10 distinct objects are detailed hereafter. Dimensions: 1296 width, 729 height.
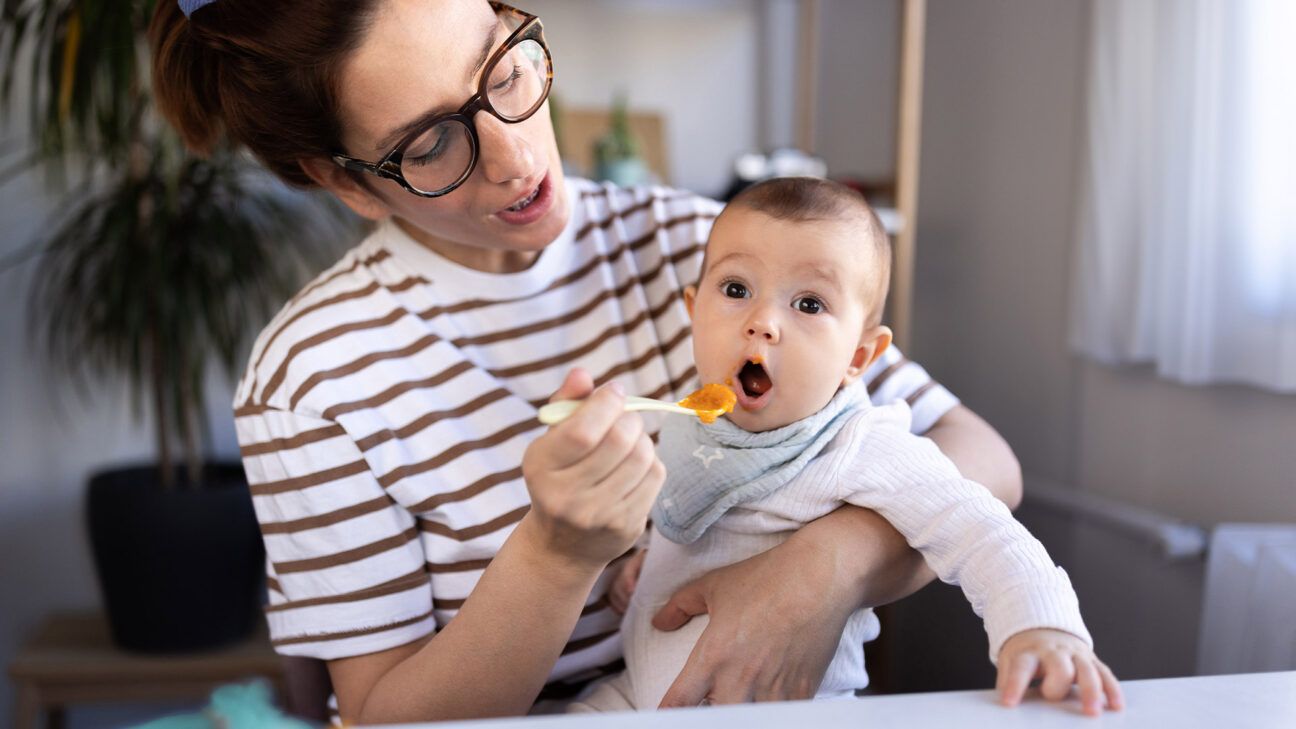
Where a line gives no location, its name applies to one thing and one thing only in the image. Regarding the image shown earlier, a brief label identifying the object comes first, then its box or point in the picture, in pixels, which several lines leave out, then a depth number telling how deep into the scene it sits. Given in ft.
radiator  4.15
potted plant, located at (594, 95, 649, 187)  8.28
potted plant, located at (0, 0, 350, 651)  7.13
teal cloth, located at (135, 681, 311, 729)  1.81
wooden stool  7.36
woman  2.98
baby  3.07
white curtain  4.68
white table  2.02
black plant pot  7.29
